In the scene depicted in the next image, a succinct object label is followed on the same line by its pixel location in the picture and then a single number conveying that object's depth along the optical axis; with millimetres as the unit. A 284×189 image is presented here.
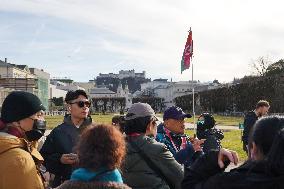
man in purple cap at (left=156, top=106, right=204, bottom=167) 5782
